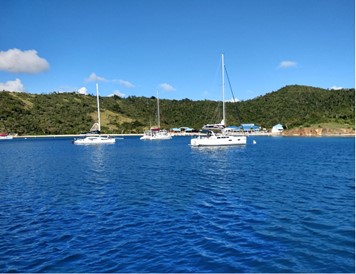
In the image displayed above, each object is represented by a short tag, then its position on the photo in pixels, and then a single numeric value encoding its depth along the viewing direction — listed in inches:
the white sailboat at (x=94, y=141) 4221.7
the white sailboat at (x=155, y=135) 5407.5
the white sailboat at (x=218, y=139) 3218.5
